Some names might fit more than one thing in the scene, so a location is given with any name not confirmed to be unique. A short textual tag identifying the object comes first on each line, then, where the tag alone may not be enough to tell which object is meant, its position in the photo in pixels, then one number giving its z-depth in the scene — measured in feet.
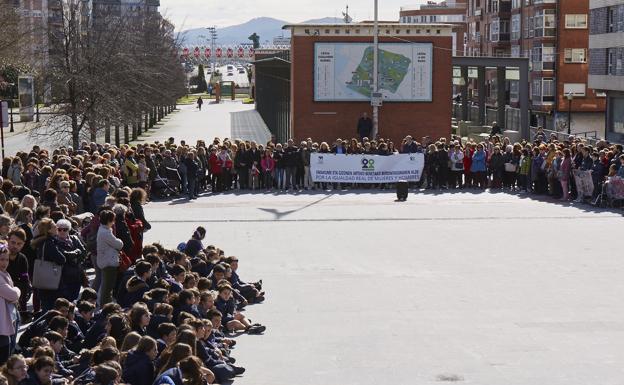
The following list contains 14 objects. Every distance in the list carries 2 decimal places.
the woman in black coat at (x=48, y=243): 49.73
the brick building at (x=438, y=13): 542.98
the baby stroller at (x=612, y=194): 97.50
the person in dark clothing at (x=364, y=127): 141.08
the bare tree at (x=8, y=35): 157.82
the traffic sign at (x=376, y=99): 138.51
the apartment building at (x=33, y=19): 210.38
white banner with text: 115.24
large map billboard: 144.15
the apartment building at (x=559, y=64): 268.21
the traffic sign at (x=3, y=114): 115.73
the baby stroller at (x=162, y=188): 106.83
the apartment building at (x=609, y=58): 189.16
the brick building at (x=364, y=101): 144.77
